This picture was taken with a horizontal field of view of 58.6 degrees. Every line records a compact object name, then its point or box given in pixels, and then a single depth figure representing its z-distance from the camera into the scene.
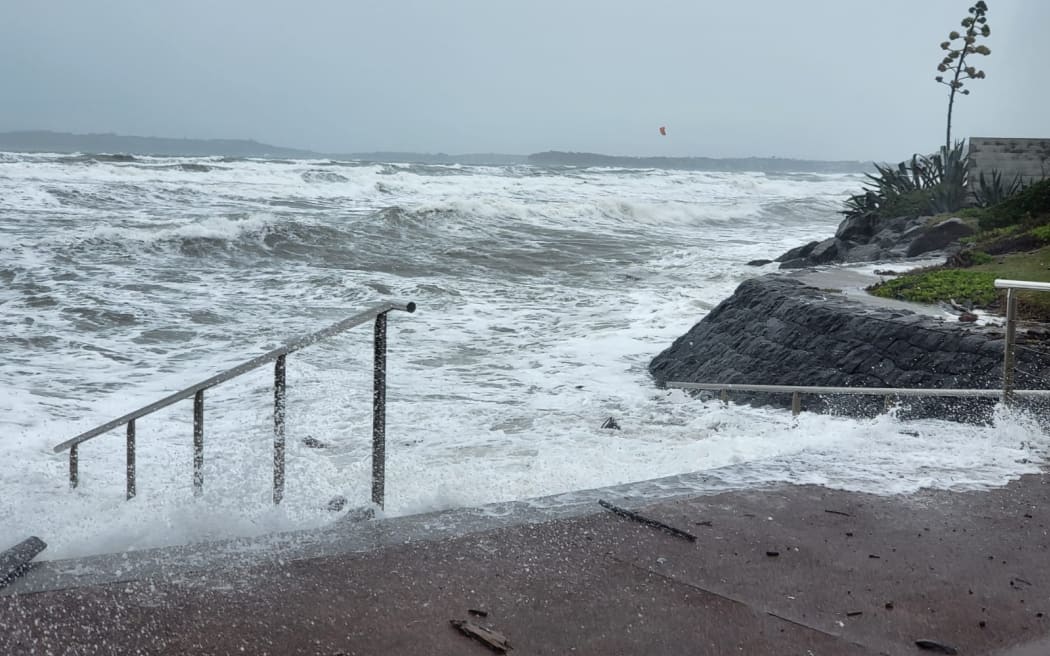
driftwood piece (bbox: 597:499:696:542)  4.38
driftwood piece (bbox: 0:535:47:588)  3.78
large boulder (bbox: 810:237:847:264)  18.33
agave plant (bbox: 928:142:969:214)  20.11
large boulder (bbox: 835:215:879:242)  20.05
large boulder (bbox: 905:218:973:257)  15.95
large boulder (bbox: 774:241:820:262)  19.80
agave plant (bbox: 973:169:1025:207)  18.92
